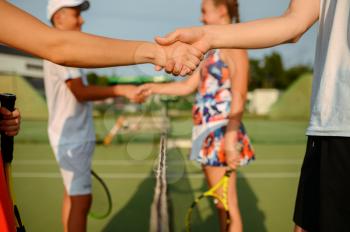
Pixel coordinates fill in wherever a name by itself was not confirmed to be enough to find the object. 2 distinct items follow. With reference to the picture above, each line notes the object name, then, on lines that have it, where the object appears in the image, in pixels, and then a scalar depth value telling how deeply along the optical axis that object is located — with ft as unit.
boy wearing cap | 8.70
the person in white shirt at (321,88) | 4.68
